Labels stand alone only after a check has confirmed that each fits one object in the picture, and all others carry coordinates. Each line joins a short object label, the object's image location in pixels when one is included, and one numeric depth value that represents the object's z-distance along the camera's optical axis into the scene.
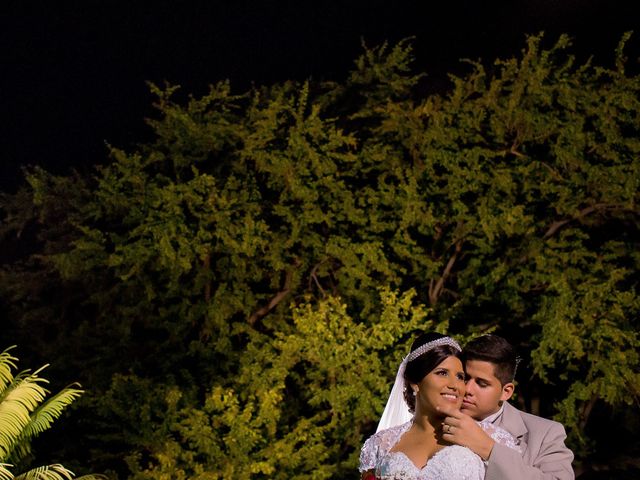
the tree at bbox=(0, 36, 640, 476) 15.24
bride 3.38
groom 3.56
